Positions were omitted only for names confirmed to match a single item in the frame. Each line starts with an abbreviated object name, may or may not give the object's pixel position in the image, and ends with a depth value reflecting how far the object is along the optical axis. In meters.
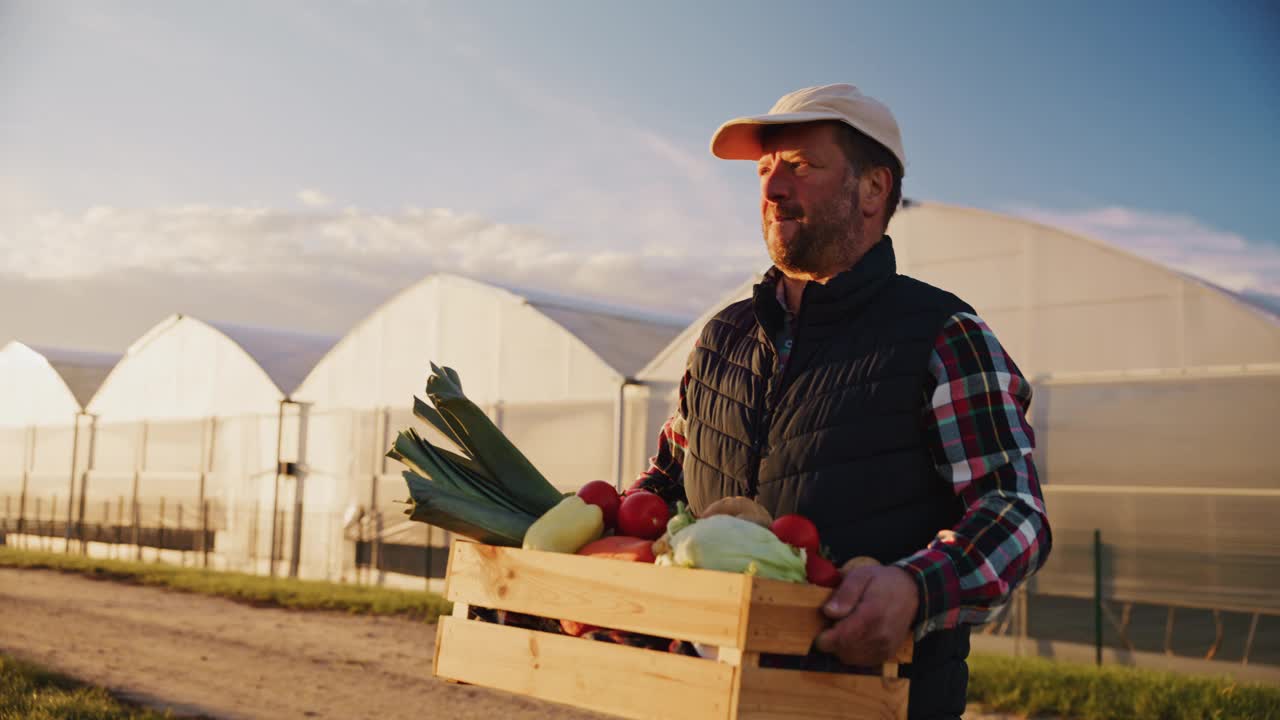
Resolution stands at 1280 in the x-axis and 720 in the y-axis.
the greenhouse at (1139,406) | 9.66
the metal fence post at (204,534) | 19.98
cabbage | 1.87
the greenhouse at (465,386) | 14.62
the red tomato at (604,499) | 2.46
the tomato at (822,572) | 1.91
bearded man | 2.02
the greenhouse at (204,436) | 18.95
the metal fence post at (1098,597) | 9.76
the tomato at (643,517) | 2.41
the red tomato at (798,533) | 1.99
